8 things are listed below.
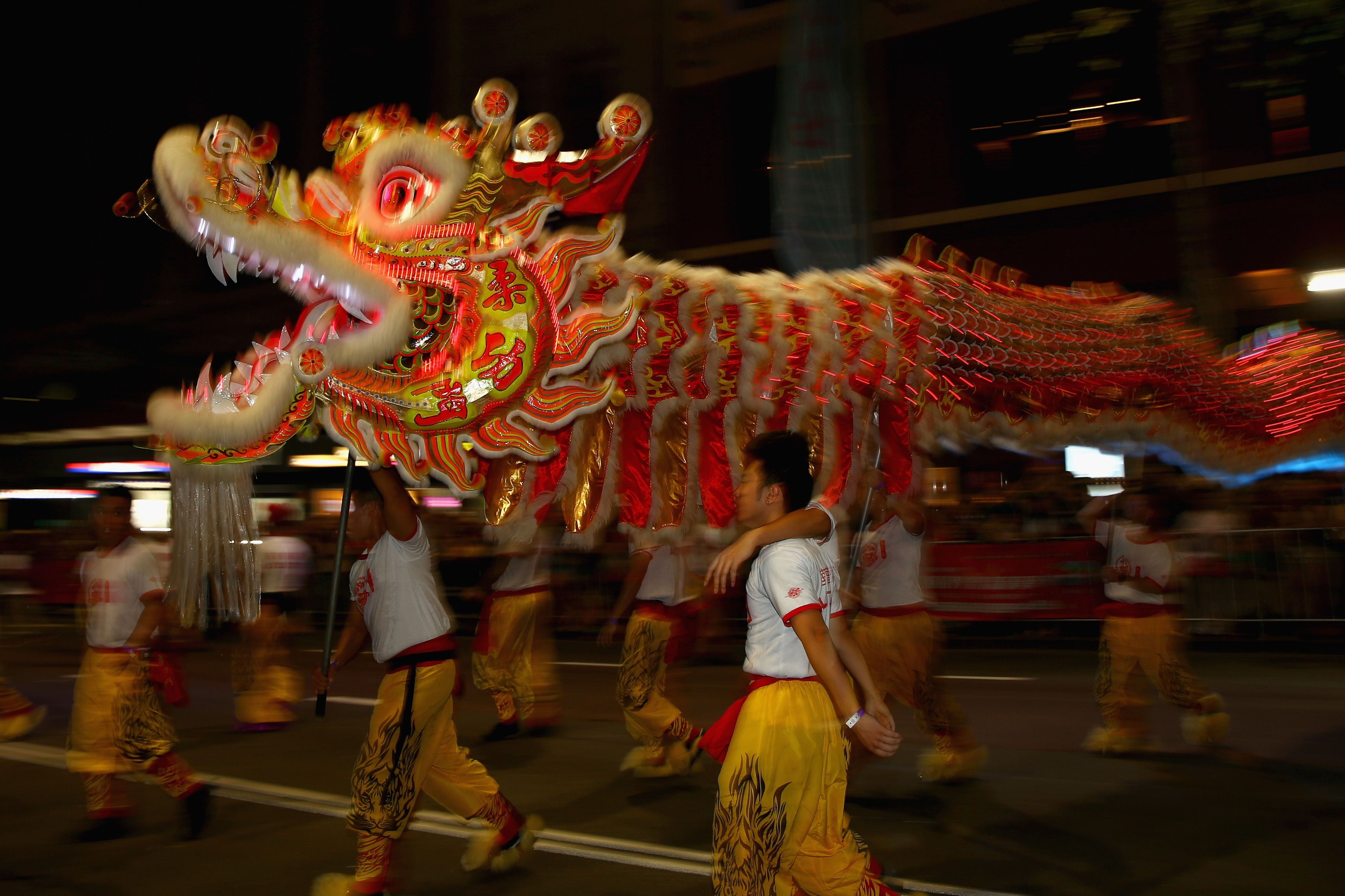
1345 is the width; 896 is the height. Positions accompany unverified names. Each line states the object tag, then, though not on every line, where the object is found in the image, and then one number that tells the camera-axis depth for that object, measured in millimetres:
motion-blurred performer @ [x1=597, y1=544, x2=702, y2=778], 6504
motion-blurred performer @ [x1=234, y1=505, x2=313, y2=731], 8383
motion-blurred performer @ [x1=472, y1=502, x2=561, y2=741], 7832
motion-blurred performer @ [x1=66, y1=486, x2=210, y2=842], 5383
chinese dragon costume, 4145
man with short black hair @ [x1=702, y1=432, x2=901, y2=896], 3156
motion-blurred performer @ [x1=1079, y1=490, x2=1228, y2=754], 6672
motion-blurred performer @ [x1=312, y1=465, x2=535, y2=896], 4109
